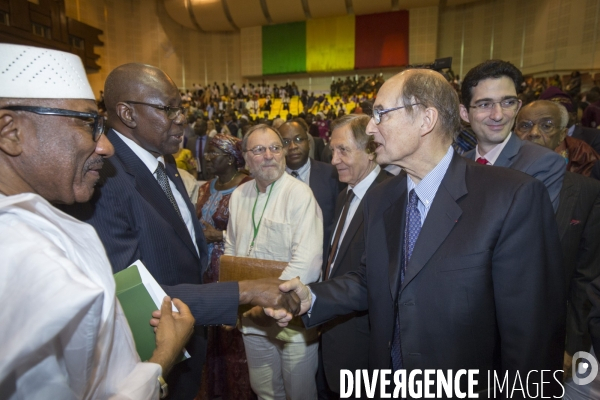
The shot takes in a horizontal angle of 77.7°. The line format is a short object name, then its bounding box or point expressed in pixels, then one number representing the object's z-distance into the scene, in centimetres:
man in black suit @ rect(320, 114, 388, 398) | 238
